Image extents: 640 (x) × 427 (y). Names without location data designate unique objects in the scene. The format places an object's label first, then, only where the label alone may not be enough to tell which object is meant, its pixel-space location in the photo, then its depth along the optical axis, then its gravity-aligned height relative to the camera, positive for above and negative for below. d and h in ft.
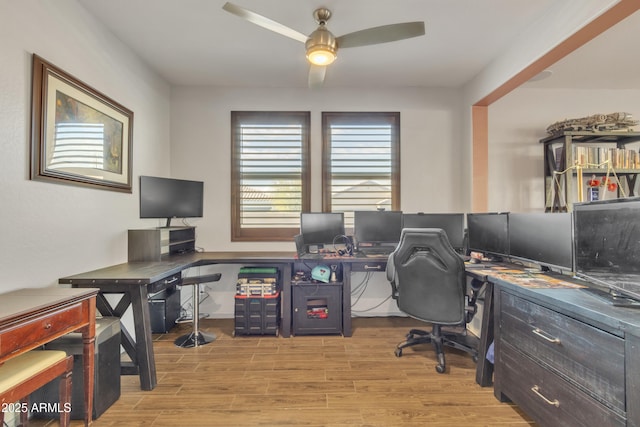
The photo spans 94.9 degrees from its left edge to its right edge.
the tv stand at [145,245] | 8.78 -0.79
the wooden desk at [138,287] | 6.50 -1.65
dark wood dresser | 3.88 -2.21
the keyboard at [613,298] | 4.46 -1.29
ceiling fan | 6.06 +4.06
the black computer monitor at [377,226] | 10.85 -0.26
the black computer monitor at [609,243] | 4.59 -0.40
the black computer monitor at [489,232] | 8.36 -0.40
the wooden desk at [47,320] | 4.09 -1.59
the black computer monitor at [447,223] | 10.35 -0.14
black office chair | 7.49 -1.62
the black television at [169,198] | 9.43 +0.72
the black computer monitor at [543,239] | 6.46 -0.47
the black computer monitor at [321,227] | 10.78 -0.30
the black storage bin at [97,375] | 5.71 -3.21
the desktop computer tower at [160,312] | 9.95 -3.17
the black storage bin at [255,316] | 9.73 -3.22
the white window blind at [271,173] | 11.82 +1.85
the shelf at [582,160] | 10.29 +2.12
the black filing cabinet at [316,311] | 9.79 -3.05
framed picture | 6.00 +2.06
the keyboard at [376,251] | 10.47 -1.18
